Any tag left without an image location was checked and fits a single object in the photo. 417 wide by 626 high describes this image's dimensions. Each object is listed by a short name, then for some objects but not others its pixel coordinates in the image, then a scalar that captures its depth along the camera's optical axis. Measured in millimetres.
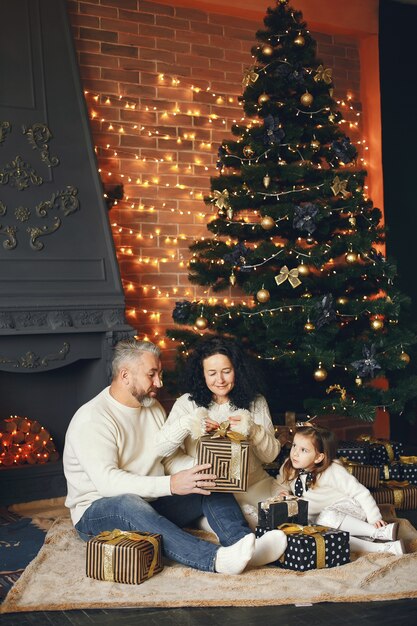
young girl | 3605
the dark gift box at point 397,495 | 4383
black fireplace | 4449
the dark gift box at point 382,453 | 4715
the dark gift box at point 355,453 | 4559
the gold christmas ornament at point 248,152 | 4823
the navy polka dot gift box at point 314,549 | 3287
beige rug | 2992
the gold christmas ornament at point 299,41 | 4781
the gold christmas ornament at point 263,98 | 4777
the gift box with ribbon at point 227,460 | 3387
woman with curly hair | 3814
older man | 3299
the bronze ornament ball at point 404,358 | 4590
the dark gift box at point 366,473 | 4344
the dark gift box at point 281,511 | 3412
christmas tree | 4605
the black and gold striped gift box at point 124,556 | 3121
